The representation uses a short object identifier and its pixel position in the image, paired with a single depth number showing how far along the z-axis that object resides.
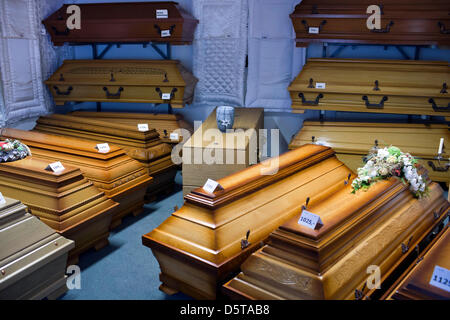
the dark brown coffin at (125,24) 4.27
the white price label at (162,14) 4.24
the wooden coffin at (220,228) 2.14
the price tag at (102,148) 3.45
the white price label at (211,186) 2.38
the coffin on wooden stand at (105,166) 3.26
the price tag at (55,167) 2.79
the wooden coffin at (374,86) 3.84
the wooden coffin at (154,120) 4.52
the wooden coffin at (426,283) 1.64
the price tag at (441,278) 1.66
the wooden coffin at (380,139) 3.90
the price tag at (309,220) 1.92
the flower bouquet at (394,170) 2.66
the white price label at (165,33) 4.29
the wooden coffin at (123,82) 4.44
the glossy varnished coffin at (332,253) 1.77
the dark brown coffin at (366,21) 3.73
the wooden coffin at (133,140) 3.87
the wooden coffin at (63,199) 2.65
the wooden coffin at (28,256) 2.09
